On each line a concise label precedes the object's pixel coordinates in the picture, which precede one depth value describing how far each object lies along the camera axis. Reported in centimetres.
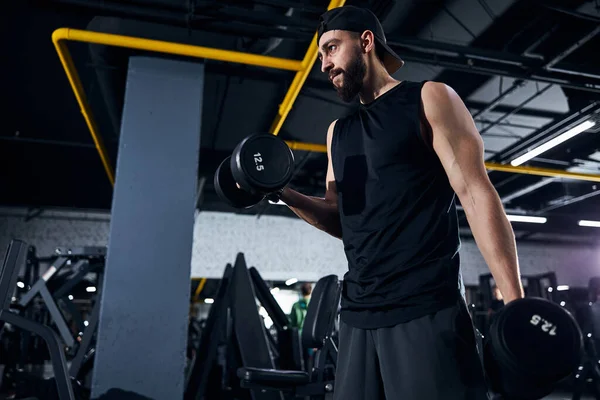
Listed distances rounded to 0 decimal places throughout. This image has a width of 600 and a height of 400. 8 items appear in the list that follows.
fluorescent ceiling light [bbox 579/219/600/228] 852
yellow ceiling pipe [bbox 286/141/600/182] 594
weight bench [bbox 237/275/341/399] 221
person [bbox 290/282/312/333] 469
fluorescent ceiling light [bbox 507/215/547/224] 820
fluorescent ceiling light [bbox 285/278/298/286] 937
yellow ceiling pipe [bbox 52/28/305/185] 341
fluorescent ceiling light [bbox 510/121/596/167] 482
